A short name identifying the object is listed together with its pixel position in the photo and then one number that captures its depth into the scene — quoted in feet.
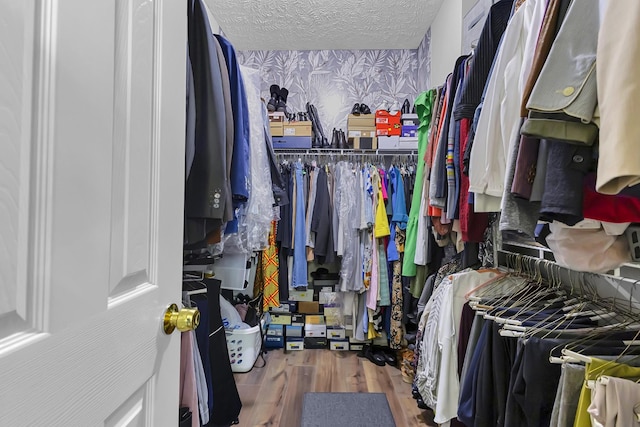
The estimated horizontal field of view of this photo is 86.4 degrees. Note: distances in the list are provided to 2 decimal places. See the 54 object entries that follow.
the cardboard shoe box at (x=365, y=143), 9.13
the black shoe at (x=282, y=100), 9.59
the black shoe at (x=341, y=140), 9.40
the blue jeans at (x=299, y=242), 8.74
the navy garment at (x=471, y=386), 3.69
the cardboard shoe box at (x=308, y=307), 9.71
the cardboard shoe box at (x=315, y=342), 9.47
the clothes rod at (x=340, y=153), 9.23
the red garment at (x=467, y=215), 4.50
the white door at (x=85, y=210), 1.07
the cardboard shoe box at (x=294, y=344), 9.36
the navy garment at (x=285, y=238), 8.74
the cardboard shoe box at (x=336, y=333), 9.45
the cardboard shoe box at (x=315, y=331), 9.47
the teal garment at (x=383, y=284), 8.54
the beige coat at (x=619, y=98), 1.67
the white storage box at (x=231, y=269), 5.63
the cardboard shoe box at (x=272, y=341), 9.45
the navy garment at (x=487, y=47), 4.18
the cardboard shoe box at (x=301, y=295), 9.46
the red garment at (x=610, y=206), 2.27
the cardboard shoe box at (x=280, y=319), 9.53
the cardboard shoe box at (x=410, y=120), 9.03
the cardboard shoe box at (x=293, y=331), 9.51
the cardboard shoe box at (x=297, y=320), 9.55
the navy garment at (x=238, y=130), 3.85
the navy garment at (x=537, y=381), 2.82
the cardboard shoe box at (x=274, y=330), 9.49
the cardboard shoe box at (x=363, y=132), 9.20
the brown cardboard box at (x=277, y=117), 9.20
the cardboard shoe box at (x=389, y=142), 8.96
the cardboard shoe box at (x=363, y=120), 9.23
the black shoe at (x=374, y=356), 8.55
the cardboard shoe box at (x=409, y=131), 8.97
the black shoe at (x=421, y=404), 6.09
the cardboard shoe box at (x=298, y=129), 9.12
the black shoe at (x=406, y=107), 9.40
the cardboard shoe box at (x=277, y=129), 9.13
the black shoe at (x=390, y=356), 8.59
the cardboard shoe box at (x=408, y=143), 8.91
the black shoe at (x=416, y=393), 5.86
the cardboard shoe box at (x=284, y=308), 9.71
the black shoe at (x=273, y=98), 9.52
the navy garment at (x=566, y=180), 2.08
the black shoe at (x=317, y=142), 9.46
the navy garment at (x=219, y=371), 5.11
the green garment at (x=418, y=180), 6.46
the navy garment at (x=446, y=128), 5.10
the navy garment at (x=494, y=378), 3.43
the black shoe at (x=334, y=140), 9.46
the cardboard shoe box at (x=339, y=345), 9.38
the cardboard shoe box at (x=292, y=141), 9.15
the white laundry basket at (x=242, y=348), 7.73
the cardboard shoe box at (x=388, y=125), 9.03
